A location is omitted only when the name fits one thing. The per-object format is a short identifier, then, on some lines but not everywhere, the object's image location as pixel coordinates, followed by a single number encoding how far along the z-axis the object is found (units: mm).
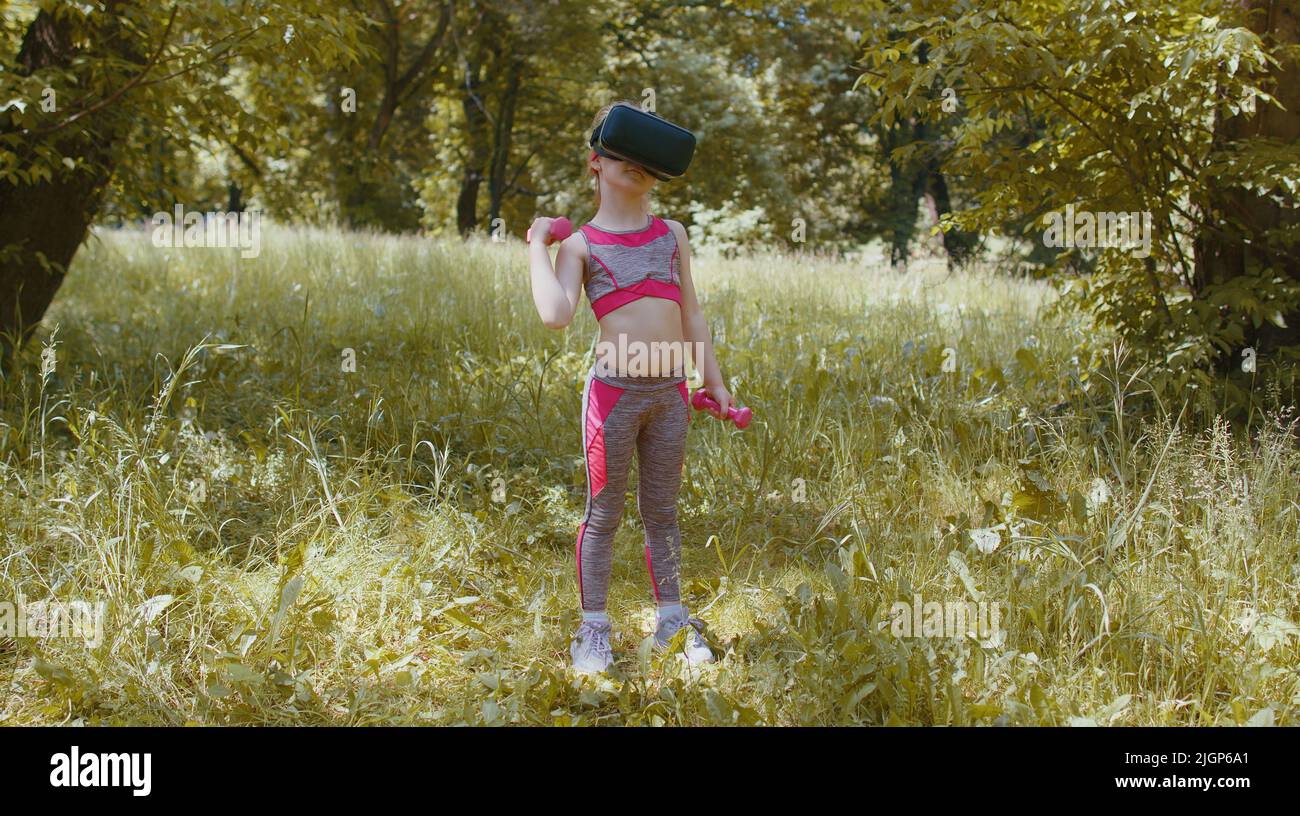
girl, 2799
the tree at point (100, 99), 4641
